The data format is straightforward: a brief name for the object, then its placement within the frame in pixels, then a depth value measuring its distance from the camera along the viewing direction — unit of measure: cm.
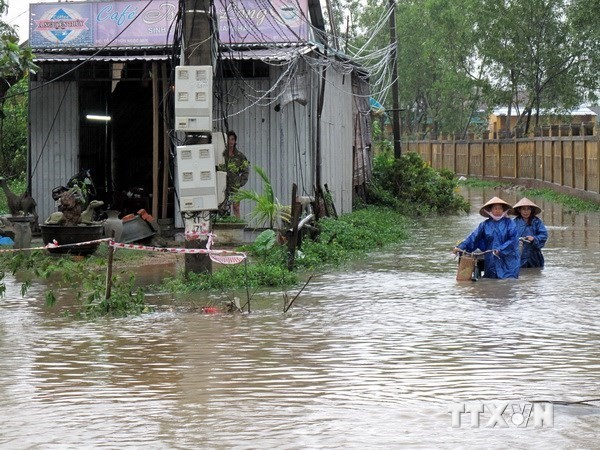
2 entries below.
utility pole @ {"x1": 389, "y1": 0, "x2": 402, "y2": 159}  3169
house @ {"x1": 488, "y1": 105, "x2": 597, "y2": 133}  4975
